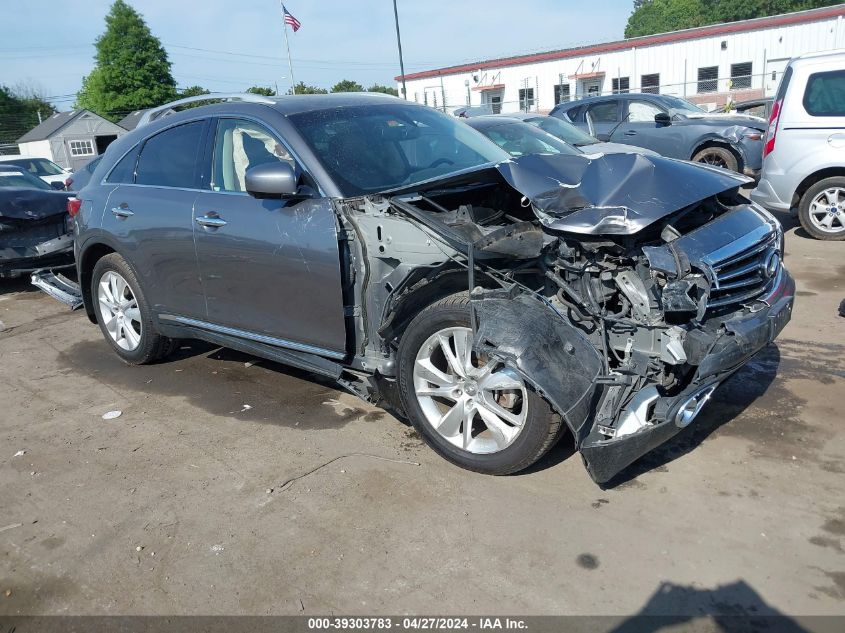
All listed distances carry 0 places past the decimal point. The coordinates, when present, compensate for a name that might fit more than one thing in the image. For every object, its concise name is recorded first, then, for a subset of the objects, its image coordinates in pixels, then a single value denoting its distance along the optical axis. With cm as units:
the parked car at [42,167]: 1892
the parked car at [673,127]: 1127
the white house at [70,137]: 4169
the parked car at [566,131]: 986
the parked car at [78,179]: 1299
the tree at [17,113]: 5997
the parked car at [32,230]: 788
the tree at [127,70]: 6412
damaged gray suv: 305
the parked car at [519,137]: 857
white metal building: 2991
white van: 766
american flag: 2812
